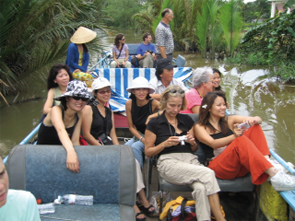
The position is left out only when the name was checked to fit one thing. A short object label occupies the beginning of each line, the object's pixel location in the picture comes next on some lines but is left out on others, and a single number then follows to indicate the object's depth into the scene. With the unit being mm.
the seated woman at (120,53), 8203
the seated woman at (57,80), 3867
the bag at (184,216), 2730
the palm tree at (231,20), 12578
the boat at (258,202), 2592
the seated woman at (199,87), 3854
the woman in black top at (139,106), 3697
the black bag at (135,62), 8484
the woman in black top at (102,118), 3477
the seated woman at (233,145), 2656
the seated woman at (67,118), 2680
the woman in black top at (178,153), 2684
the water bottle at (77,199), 2365
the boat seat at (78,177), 2379
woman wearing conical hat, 5516
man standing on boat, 6159
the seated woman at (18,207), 1516
